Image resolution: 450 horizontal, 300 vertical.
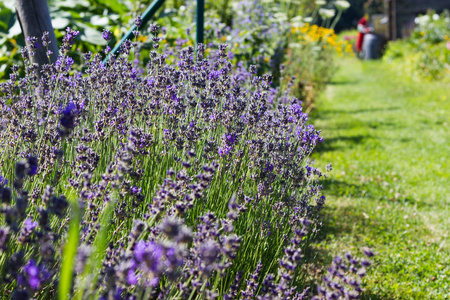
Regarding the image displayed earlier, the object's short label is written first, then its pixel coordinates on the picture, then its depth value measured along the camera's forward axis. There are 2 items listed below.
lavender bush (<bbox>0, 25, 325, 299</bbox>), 1.45
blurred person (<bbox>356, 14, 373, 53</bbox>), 21.19
